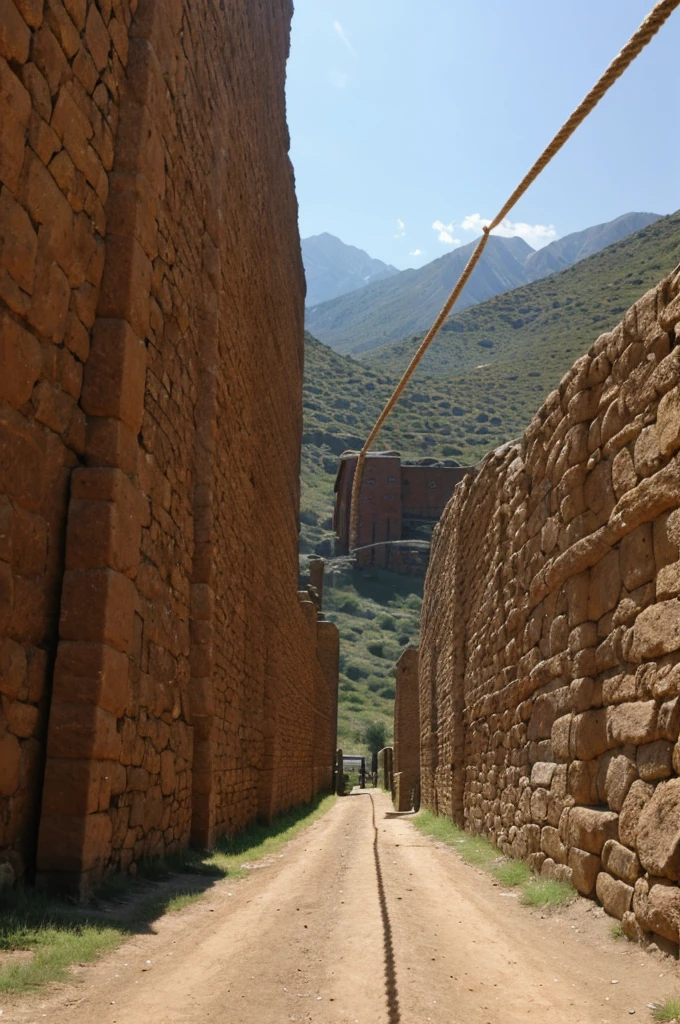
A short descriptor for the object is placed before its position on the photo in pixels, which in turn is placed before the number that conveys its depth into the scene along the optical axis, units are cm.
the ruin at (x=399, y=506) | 5066
